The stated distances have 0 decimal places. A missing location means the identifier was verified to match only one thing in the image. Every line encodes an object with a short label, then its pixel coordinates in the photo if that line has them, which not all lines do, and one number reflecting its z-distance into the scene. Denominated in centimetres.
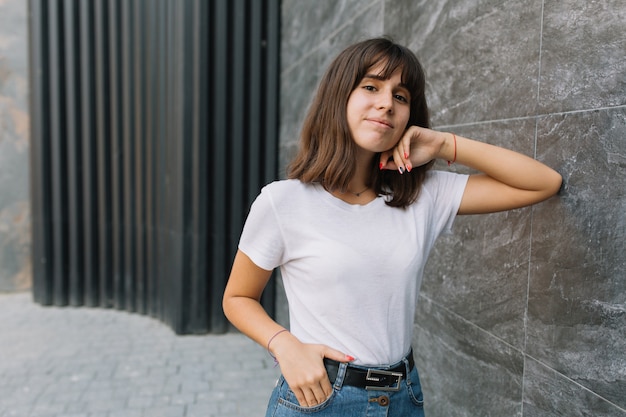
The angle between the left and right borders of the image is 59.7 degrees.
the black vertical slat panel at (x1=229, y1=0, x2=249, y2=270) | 551
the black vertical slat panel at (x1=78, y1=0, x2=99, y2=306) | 629
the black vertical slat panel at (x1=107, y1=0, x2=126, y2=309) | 627
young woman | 144
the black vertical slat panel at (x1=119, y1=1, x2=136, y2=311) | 620
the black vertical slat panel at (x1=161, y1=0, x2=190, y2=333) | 537
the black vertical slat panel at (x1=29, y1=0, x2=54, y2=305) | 632
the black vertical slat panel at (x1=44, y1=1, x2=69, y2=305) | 631
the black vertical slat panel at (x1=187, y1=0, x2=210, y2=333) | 536
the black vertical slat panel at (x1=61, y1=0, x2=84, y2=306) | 630
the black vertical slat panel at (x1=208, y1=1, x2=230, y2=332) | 545
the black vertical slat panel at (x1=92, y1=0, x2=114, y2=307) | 629
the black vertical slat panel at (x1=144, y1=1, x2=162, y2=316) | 601
